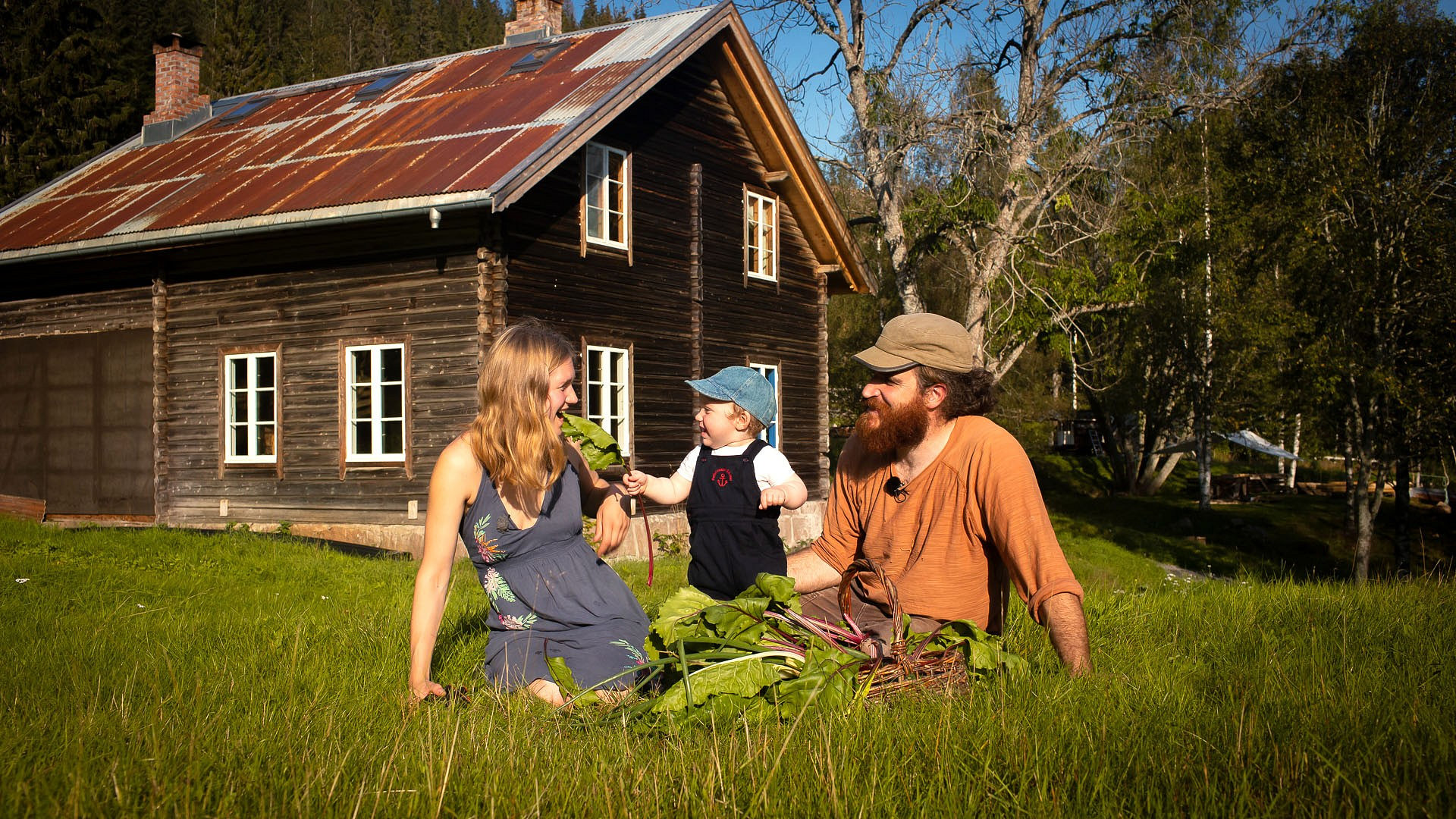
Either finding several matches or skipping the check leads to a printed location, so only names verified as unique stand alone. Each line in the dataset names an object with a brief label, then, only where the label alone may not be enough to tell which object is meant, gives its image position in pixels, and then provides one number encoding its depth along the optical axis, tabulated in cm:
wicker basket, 322
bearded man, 380
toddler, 543
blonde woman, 412
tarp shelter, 3825
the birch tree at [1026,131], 1925
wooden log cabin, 1370
